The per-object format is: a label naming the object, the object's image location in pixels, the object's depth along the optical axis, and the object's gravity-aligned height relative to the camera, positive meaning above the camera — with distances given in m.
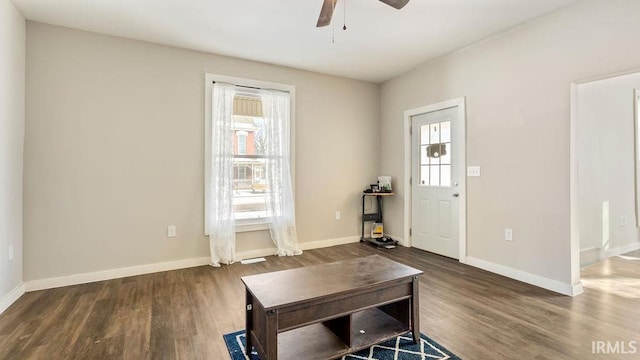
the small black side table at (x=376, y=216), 4.77 -0.60
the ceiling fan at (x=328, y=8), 2.17 +1.29
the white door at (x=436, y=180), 4.02 +0.01
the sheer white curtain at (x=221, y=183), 3.86 -0.02
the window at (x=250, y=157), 4.09 +0.34
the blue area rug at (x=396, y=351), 1.90 -1.10
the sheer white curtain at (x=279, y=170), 4.22 +0.15
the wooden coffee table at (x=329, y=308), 1.64 -0.74
